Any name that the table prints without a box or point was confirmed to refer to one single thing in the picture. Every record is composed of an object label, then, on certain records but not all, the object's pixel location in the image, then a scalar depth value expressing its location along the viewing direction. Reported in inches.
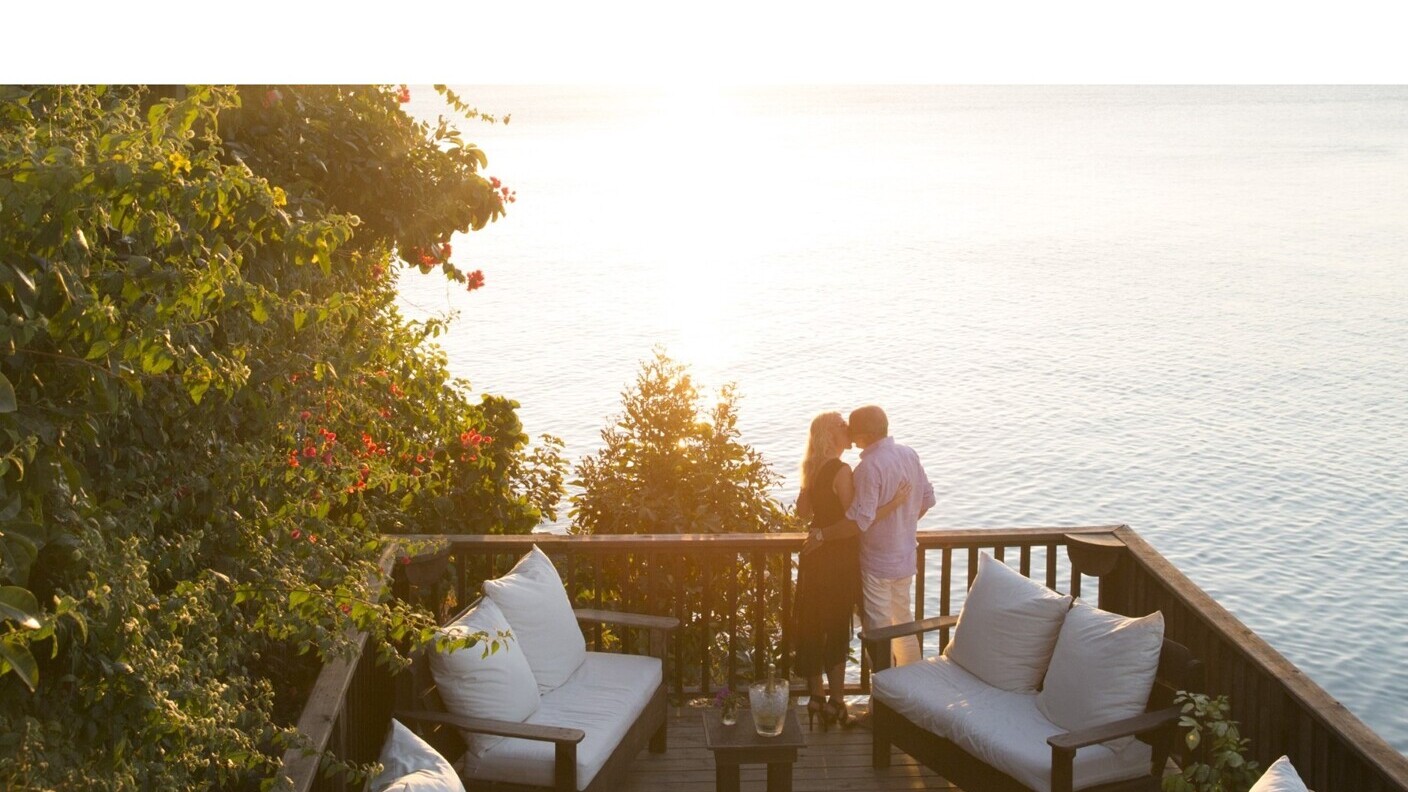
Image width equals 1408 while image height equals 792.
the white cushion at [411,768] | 140.9
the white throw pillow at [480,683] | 185.6
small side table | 193.5
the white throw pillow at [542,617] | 204.7
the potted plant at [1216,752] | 174.1
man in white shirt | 229.6
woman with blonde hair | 229.6
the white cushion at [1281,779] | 139.9
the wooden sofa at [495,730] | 179.6
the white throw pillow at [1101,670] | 189.2
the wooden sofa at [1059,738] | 179.9
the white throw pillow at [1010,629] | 207.0
